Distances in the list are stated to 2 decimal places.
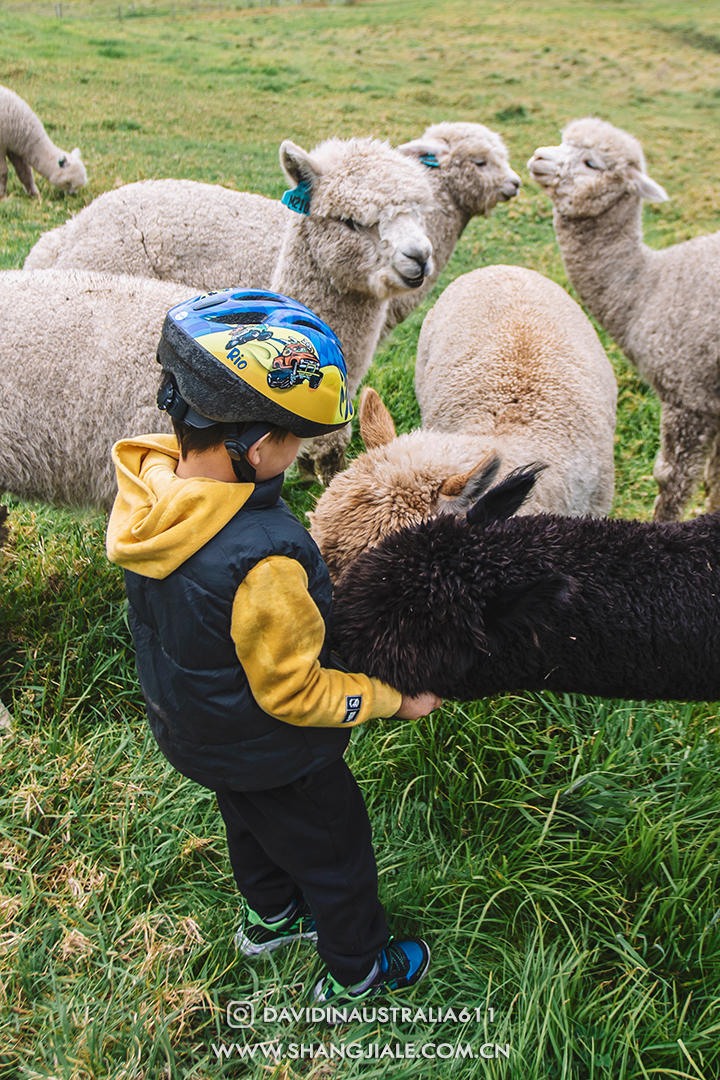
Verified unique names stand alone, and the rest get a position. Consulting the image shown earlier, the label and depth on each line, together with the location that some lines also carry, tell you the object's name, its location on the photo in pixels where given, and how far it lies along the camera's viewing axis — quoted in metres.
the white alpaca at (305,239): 3.19
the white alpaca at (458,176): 4.61
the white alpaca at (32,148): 8.86
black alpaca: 1.48
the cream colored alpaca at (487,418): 2.02
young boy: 1.34
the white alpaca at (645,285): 3.96
